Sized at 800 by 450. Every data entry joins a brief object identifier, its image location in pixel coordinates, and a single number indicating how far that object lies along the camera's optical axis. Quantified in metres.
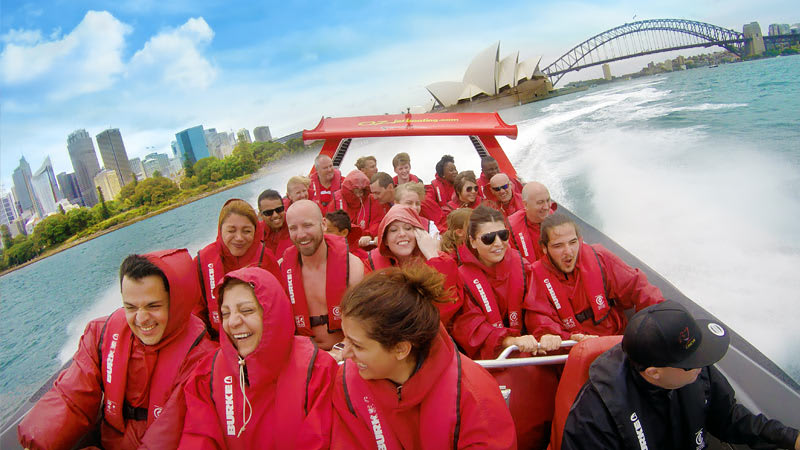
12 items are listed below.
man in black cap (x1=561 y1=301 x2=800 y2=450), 1.06
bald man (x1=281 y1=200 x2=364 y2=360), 2.12
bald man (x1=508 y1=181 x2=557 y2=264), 2.84
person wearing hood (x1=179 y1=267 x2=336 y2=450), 1.32
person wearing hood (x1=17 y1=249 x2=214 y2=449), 1.51
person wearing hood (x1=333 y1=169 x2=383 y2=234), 4.08
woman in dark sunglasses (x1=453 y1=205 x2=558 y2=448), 1.83
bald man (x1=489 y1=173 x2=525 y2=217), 3.59
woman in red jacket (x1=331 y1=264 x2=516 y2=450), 1.11
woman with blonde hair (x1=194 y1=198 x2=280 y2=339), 2.36
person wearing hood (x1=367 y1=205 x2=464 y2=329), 2.11
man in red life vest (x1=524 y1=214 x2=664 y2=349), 1.90
